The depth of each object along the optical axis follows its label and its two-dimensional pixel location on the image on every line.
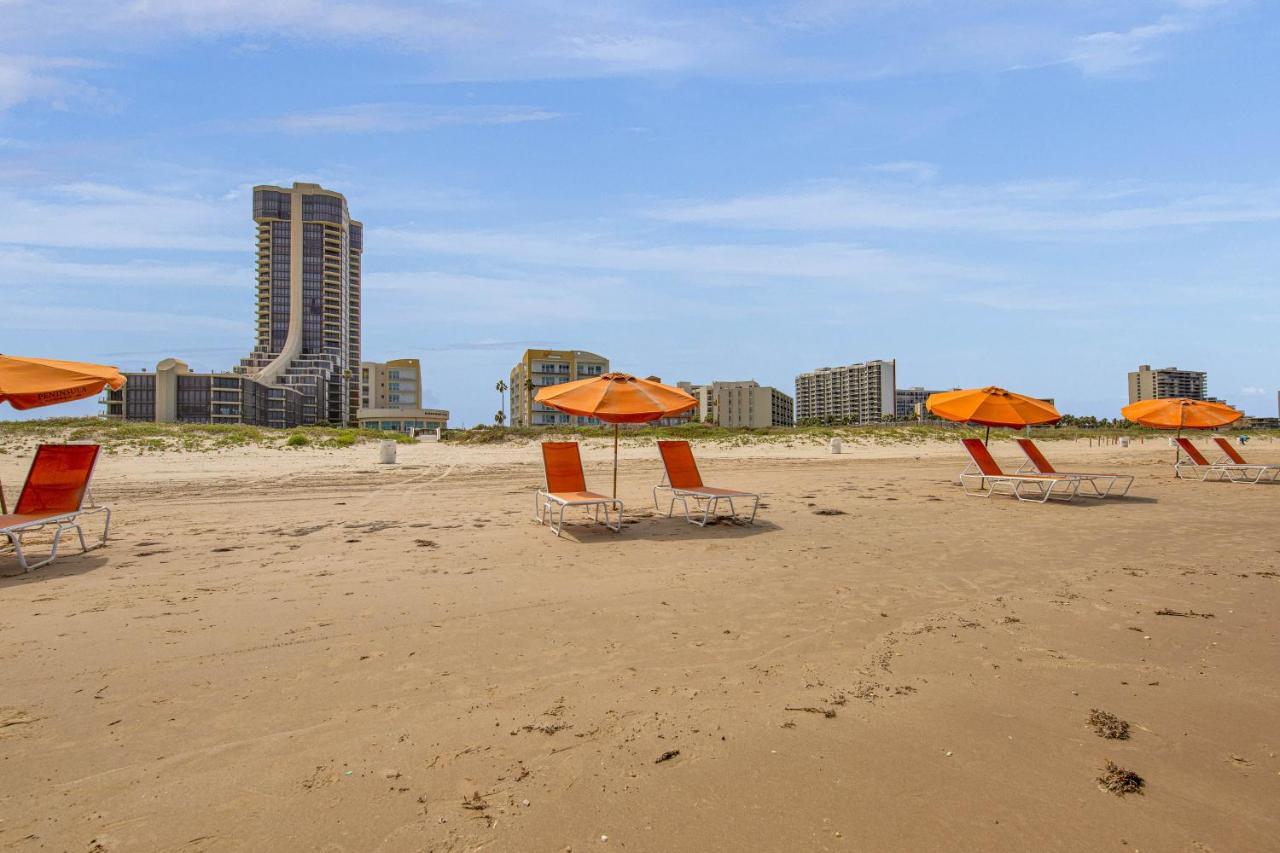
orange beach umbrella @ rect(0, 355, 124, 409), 6.67
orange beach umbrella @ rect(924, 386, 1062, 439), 11.45
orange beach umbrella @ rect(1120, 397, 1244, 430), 14.52
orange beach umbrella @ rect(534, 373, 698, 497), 8.02
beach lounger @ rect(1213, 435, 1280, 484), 14.05
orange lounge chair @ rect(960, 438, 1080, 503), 10.66
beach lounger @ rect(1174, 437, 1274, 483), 14.58
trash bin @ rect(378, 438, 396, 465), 17.84
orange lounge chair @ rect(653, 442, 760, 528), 8.61
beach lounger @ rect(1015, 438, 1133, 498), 11.49
